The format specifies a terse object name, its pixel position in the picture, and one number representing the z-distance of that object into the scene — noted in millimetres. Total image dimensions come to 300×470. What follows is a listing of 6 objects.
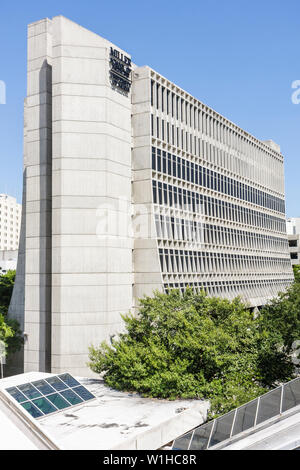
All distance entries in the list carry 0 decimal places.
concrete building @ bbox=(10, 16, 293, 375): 41125
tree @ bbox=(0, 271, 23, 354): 42875
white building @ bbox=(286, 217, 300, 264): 114150
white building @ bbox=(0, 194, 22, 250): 187125
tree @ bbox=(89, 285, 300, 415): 25922
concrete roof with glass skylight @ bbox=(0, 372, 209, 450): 19359
